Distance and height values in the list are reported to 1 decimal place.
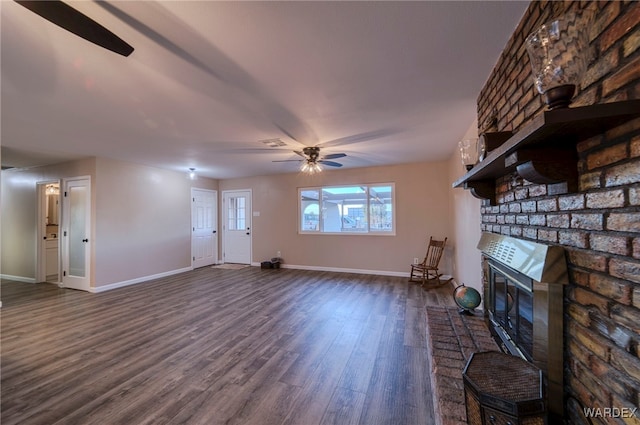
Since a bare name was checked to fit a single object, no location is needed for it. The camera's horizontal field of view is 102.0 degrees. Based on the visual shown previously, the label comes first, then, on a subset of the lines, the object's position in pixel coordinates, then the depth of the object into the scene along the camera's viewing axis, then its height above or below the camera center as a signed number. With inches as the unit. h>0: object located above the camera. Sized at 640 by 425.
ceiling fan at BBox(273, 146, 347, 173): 149.2 +34.4
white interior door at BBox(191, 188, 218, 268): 259.9 -14.3
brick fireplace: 31.7 -3.2
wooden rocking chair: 188.7 -39.7
